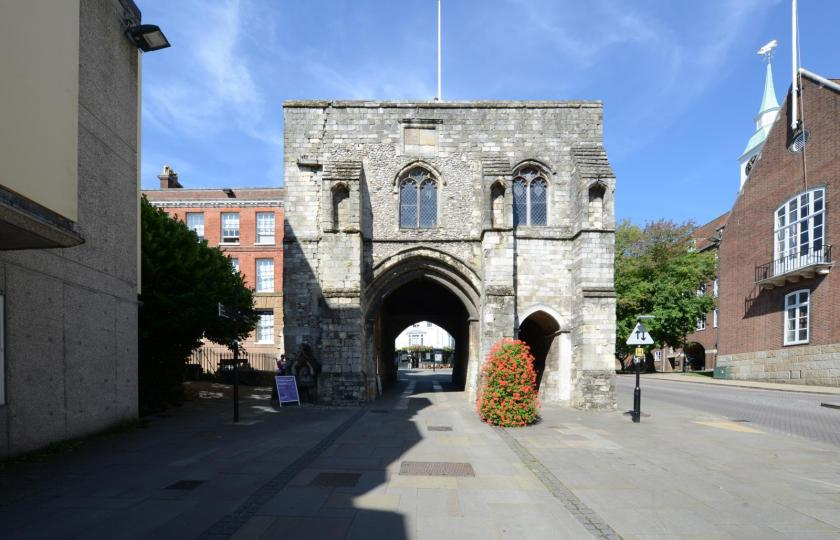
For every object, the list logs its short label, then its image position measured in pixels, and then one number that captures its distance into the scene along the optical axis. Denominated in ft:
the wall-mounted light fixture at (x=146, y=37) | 36.40
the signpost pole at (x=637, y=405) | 40.74
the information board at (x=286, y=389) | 48.91
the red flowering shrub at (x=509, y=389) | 38.58
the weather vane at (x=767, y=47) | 89.63
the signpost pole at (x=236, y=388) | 39.65
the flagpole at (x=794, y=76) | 74.79
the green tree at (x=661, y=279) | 111.24
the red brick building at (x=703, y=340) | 128.54
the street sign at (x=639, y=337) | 41.11
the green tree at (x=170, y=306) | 42.57
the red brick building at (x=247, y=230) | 93.91
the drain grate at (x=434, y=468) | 23.90
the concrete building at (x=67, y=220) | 20.49
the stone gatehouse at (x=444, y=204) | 51.29
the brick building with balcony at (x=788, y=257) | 70.69
